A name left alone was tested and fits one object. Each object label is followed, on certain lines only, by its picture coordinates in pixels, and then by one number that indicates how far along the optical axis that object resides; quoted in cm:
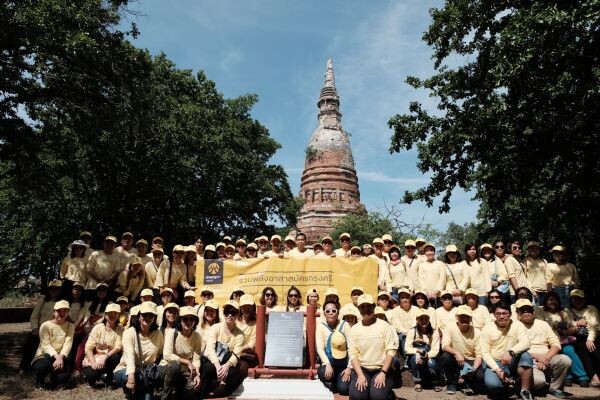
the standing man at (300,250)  947
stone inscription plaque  670
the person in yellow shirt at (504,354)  628
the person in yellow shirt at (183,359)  610
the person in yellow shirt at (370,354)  583
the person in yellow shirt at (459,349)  682
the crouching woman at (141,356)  608
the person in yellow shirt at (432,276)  845
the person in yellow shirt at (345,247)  963
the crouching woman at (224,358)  621
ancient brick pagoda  3810
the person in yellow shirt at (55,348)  707
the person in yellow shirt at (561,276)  841
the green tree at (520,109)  769
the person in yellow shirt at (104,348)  696
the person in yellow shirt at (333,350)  626
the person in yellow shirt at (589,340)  730
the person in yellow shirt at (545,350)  673
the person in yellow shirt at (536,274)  865
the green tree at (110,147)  1045
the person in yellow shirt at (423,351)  705
